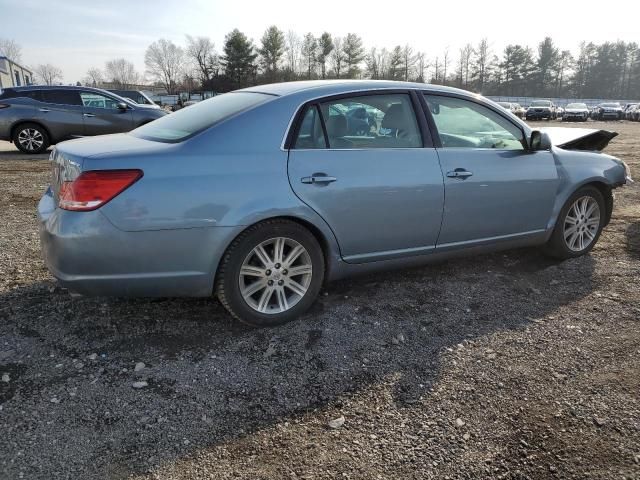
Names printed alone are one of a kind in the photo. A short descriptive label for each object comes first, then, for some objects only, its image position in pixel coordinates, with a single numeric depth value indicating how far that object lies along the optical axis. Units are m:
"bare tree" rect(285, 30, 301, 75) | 78.18
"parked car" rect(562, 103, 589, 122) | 40.44
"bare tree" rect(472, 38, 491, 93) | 89.19
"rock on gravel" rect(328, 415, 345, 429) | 2.38
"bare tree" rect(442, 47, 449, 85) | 95.62
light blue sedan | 2.84
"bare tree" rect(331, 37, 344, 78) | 80.25
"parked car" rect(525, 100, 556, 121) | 38.72
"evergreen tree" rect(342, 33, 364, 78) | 79.31
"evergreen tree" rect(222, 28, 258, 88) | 70.25
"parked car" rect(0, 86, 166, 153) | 11.50
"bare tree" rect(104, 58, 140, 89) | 109.06
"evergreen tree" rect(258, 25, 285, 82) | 73.06
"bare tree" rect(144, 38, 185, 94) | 99.88
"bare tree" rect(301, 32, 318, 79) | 82.49
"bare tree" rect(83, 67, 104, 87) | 84.62
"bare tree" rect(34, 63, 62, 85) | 108.43
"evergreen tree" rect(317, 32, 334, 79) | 81.19
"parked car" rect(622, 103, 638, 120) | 44.59
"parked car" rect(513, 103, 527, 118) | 40.03
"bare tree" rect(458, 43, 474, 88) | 91.69
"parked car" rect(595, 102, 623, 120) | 42.72
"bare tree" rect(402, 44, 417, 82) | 83.75
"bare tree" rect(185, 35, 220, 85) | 74.56
